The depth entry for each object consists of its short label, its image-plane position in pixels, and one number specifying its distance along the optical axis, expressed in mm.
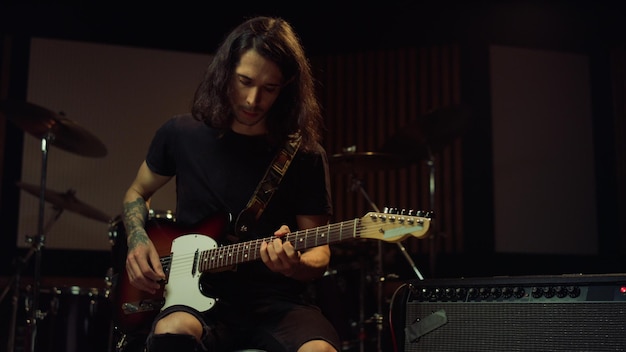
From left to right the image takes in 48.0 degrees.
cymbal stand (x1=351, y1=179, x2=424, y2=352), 4043
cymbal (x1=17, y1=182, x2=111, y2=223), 4848
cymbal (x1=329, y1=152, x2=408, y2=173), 4305
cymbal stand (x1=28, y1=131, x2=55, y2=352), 4238
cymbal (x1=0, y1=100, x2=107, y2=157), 4539
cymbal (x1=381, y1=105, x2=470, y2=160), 4770
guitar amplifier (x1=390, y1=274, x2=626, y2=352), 2133
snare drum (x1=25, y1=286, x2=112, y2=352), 4285
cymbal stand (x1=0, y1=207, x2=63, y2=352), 4461
